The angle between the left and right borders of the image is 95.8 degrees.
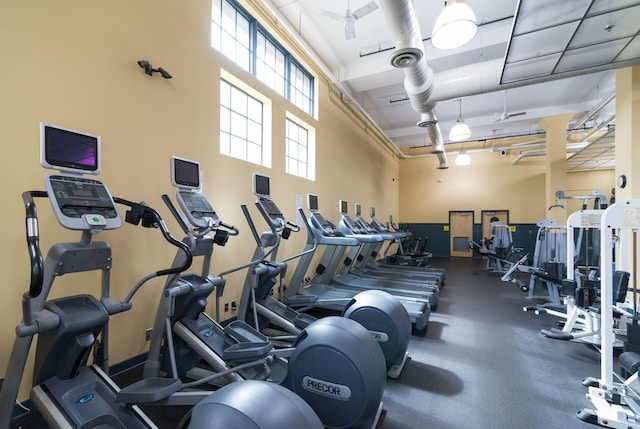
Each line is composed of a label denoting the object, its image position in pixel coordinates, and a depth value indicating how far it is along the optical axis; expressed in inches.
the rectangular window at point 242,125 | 149.7
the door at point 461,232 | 440.8
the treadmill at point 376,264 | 222.3
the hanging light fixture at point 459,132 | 212.4
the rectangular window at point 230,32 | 142.9
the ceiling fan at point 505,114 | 287.0
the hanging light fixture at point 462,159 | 301.3
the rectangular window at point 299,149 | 202.1
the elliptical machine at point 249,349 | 67.4
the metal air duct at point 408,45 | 122.3
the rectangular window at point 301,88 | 204.5
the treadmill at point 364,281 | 186.1
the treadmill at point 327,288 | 145.9
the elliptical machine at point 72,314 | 55.7
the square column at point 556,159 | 290.0
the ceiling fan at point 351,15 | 130.1
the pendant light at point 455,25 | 105.2
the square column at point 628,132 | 169.5
